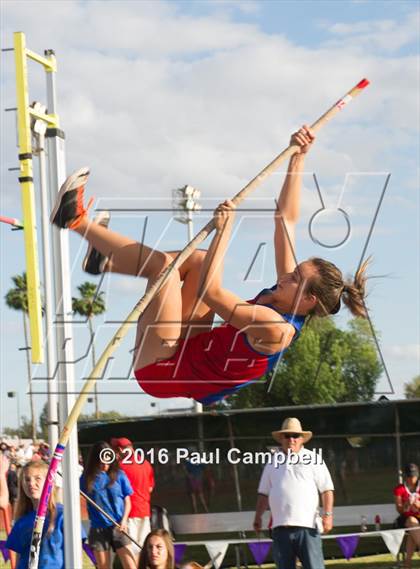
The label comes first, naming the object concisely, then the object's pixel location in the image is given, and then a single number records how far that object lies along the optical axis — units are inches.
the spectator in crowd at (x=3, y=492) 398.0
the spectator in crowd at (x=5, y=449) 553.9
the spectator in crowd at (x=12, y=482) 533.9
